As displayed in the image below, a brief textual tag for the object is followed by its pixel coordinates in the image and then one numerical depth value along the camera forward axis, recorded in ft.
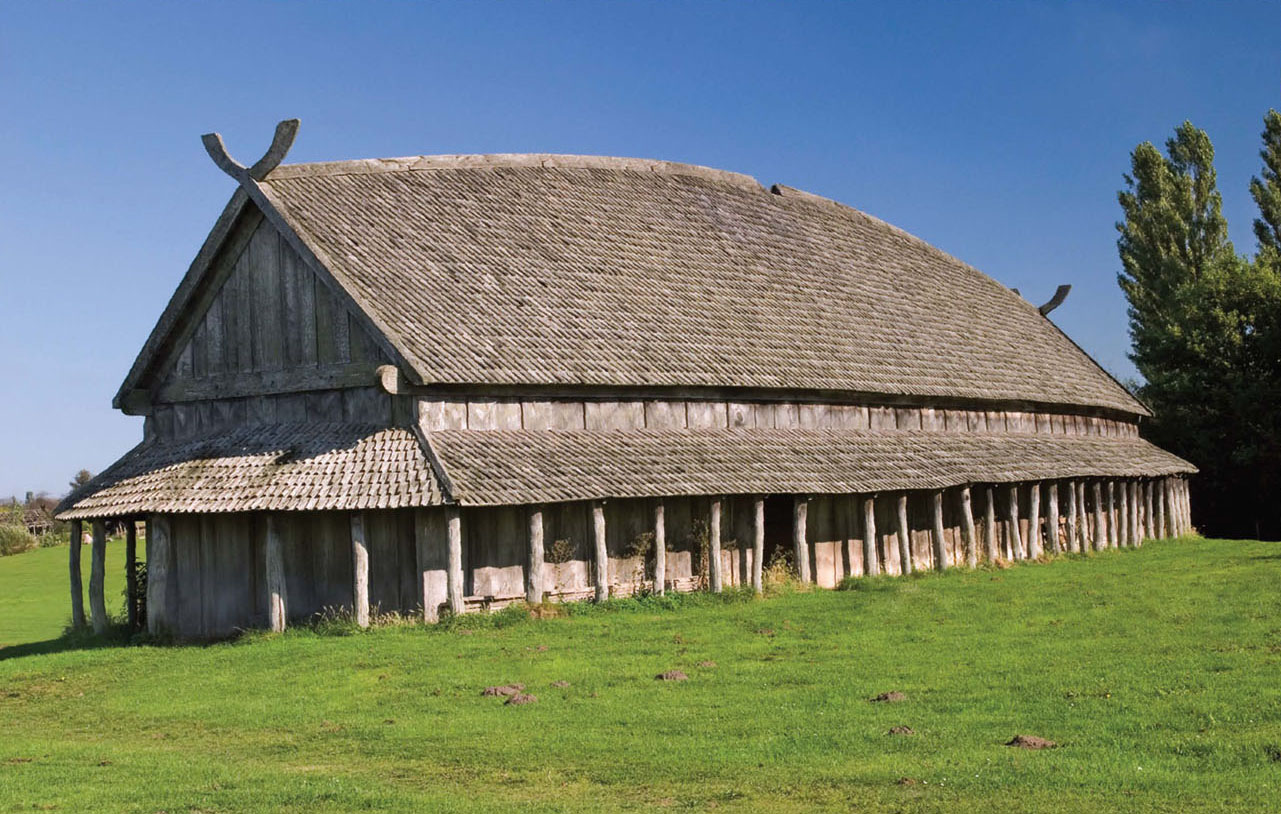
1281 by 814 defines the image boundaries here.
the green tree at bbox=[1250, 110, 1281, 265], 192.24
